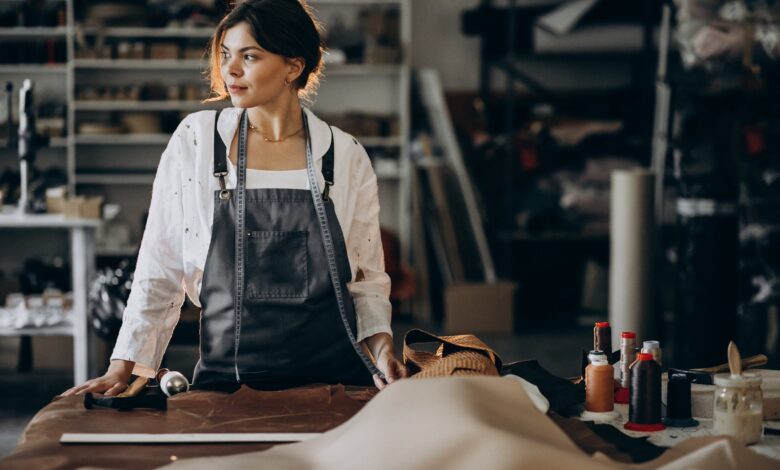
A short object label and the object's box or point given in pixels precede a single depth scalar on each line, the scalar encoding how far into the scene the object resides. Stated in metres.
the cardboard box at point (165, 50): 7.90
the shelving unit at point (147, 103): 7.93
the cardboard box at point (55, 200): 5.43
